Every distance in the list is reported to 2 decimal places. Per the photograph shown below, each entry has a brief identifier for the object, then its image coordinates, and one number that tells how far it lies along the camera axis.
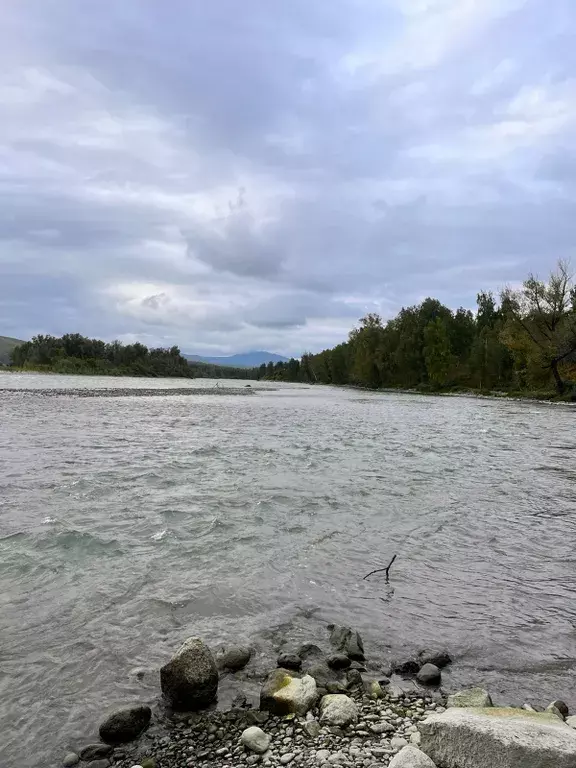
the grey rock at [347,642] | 7.54
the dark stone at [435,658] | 7.39
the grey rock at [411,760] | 4.61
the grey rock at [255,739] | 5.34
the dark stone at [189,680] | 6.28
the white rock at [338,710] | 5.79
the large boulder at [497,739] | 4.20
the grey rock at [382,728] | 5.61
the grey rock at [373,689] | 6.47
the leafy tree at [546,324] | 72.69
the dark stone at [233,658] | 7.20
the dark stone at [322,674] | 6.68
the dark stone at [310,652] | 7.48
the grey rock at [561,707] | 6.03
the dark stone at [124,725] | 5.64
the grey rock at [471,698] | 6.15
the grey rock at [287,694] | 6.05
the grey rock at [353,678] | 6.71
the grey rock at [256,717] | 5.84
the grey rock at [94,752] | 5.33
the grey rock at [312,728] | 5.58
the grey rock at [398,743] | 5.27
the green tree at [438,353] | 121.36
